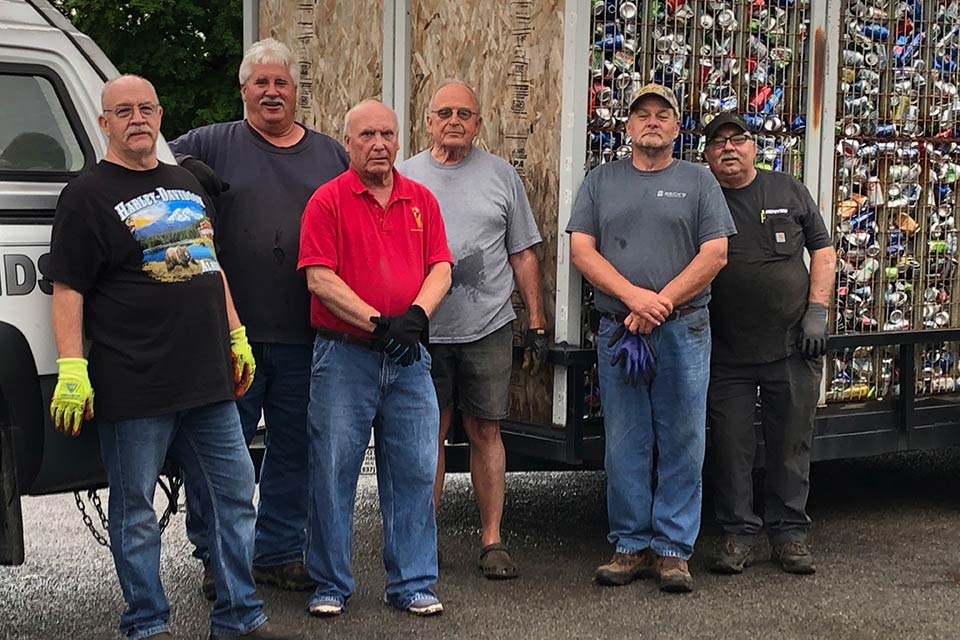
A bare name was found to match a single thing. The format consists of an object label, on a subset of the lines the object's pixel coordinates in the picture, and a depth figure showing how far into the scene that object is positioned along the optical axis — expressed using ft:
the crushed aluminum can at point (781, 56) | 23.29
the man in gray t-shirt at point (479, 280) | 21.24
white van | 16.44
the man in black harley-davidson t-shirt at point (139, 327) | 16.14
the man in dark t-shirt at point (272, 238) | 19.52
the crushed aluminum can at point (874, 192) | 24.41
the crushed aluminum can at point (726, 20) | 22.70
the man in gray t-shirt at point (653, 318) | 20.65
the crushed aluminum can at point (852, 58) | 23.94
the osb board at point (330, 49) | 24.45
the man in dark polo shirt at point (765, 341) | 21.88
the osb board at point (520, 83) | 21.61
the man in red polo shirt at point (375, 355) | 18.70
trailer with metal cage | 21.74
